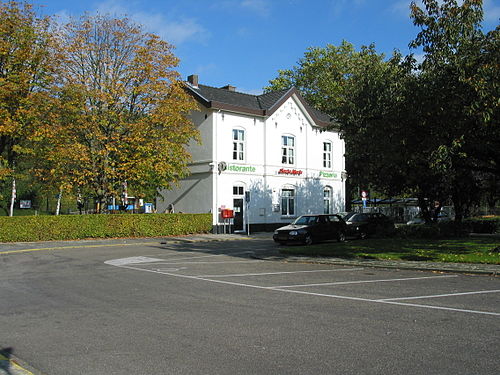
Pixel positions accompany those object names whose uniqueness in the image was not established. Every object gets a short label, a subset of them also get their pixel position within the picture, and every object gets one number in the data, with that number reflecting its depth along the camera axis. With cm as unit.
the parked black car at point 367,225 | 2719
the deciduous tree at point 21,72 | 2728
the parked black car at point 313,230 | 2312
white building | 3319
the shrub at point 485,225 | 3328
